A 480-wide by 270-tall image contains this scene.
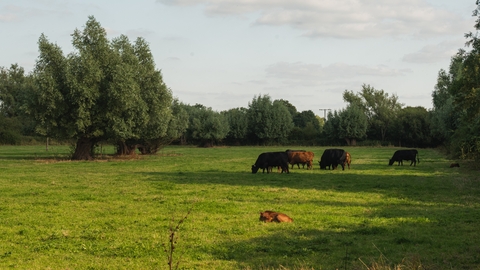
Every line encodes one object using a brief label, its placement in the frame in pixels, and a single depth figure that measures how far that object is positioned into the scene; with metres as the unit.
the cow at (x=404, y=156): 38.91
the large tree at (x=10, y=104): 89.44
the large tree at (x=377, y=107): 104.81
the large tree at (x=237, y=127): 104.06
